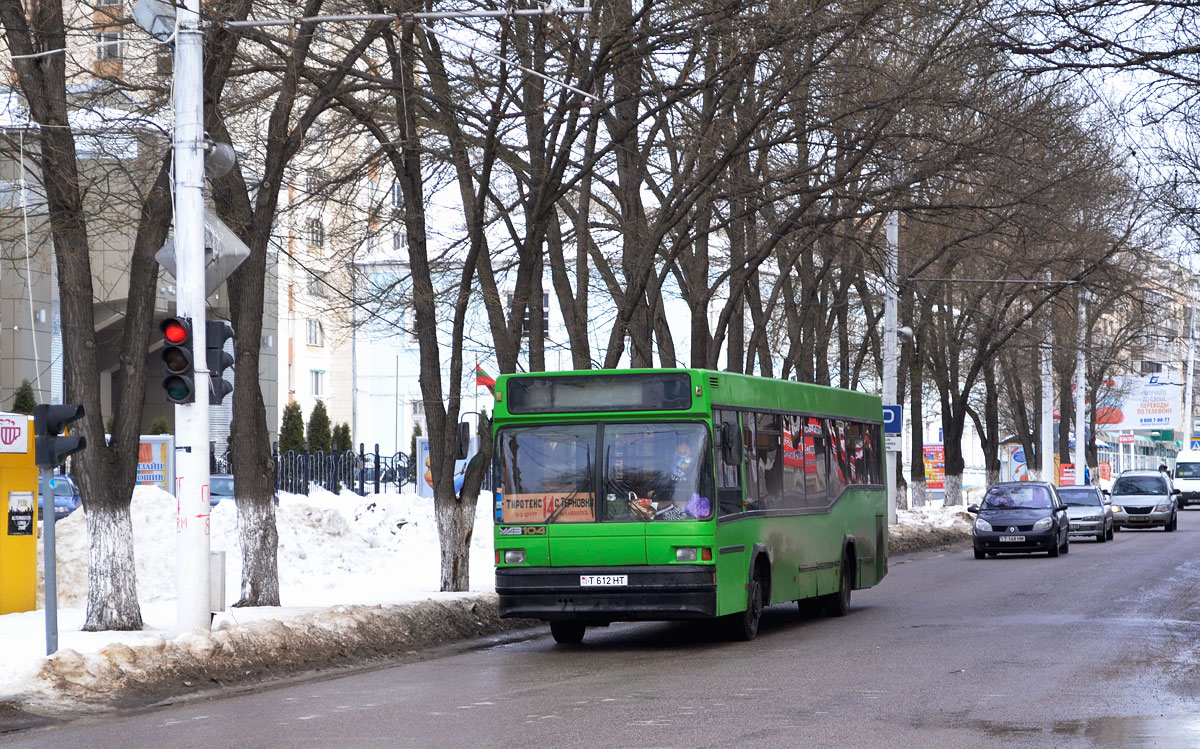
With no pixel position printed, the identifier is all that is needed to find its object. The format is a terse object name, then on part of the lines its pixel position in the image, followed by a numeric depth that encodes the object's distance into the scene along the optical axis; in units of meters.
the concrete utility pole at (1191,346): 77.48
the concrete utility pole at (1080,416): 58.47
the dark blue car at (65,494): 37.09
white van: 77.19
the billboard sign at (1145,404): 80.56
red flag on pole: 31.01
